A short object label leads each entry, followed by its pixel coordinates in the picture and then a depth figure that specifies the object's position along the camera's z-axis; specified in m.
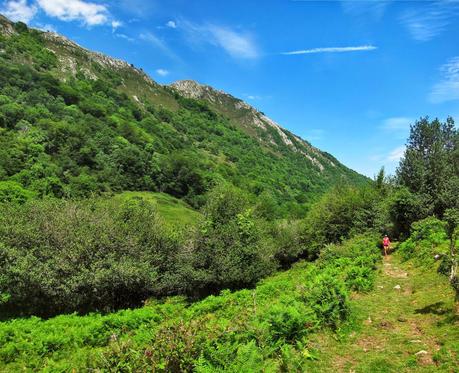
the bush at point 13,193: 81.01
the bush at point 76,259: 27.53
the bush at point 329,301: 13.45
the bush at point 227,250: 33.69
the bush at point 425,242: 22.06
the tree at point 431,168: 34.34
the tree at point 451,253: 12.43
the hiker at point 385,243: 28.83
